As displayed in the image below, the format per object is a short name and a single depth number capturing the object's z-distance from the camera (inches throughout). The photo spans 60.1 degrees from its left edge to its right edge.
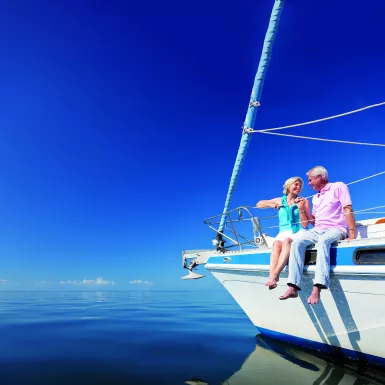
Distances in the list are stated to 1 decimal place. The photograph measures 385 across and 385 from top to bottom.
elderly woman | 206.6
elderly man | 180.7
